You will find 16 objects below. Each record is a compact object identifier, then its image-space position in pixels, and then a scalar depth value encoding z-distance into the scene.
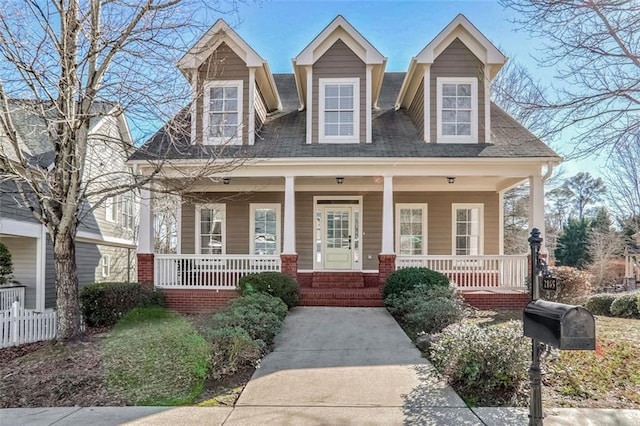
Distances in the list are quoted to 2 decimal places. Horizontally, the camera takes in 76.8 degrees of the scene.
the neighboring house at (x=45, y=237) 10.46
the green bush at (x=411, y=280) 9.26
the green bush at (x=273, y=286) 9.31
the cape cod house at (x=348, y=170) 10.38
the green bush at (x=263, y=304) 7.80
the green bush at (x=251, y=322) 6.54
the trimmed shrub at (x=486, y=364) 4.71
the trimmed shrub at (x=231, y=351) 5.32
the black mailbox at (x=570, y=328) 3.11
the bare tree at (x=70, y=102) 6.53
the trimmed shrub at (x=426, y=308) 7.29
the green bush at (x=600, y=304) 11.21
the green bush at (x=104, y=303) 8.89
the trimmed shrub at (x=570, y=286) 9.23
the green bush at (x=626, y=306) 10.14
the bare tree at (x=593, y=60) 5.74
